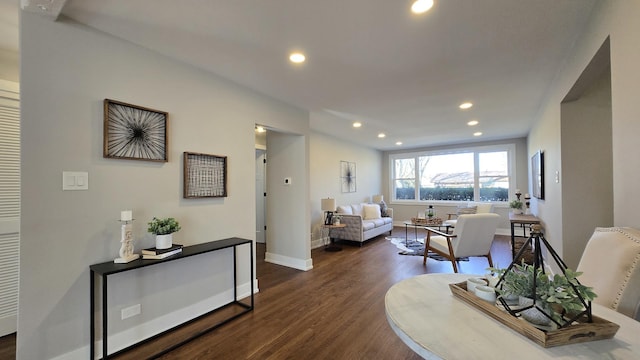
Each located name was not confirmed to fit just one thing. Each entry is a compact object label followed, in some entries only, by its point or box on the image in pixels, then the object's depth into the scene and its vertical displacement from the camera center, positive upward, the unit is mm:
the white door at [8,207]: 2275 -194
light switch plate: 1896 +33
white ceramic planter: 2205 -477
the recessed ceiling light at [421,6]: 1741 +1193
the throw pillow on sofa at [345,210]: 6070 -603
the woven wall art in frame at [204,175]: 2594 +90
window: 7078 +257
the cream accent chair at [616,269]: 1081 -382
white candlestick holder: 2021 -474
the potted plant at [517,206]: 4972 -432
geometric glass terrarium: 855 -376
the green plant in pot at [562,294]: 846 -363
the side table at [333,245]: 5394 -1322
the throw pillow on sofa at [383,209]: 7234 -697
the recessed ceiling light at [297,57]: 2438 +1192
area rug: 4895 -1307
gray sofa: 5602 -887
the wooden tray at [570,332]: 811 -467
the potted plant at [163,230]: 2205 -380
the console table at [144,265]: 1812 -601
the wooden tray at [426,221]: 5234 -762
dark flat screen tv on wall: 3852 +145
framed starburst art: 2096 +442
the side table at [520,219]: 4051 -572
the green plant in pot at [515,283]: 965 -375
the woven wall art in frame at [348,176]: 6768 +208
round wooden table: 789 -514
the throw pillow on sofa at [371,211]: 6590 -699
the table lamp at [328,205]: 5489 -440
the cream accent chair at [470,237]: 3672 -771
